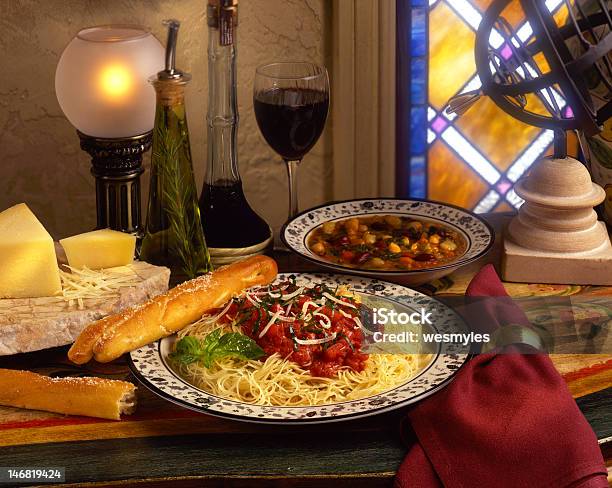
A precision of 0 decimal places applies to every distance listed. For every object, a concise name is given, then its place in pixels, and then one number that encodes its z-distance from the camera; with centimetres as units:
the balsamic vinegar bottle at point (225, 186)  177
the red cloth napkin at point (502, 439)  128
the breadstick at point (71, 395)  139
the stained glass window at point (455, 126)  221
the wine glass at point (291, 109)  174
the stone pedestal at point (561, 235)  177
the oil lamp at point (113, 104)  173
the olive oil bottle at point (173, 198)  169
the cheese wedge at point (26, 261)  155
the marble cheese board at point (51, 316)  150
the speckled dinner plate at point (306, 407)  131
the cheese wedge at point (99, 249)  165
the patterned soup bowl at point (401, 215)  169
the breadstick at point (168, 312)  147
